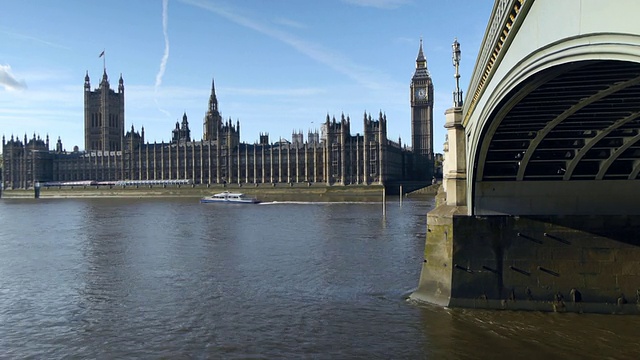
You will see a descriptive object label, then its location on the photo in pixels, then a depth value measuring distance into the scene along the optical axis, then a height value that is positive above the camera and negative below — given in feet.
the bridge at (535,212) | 45.93 -3.92
